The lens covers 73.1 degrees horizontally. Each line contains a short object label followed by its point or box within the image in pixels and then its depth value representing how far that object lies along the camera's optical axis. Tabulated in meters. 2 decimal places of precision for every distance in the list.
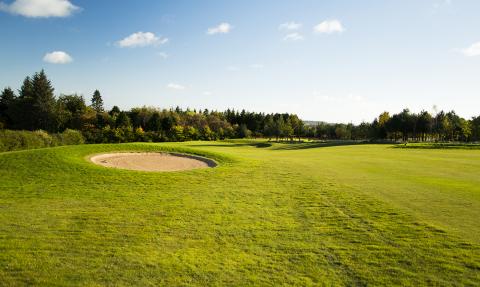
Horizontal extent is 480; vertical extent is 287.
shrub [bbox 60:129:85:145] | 45.19
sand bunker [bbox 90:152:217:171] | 23.81
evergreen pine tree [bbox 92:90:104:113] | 126.98
